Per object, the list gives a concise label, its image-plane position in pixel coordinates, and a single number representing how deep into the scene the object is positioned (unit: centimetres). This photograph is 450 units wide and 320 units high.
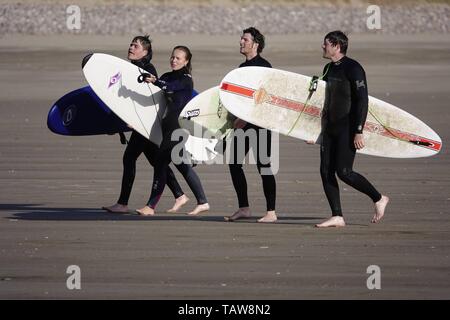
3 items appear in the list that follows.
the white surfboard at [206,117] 1049
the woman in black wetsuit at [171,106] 1030
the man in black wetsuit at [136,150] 1066
